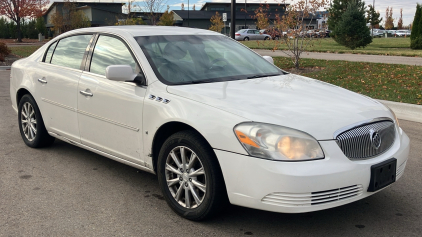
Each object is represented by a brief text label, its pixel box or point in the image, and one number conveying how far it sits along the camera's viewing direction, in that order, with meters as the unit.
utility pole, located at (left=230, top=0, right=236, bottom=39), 14.15
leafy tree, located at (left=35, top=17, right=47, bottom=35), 58.34
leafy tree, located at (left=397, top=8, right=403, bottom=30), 112.81
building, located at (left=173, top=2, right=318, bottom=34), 79.31
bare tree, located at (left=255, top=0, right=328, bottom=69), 14.46
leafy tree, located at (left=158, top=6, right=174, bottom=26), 49.23
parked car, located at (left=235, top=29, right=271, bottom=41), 50.53
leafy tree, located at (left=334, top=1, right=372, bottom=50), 27.33
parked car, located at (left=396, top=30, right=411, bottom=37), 78.81
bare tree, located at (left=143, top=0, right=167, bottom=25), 32.78
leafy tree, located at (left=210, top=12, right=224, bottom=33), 52.08
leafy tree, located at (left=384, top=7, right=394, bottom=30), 111.62
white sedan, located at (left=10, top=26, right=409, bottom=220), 3.16
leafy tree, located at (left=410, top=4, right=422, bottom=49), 27.17
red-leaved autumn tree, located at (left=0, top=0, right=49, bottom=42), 48.01
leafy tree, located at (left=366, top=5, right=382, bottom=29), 50.78
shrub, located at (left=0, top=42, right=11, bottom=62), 21.88
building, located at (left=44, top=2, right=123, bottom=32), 65.94
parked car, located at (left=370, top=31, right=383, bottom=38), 76.64
